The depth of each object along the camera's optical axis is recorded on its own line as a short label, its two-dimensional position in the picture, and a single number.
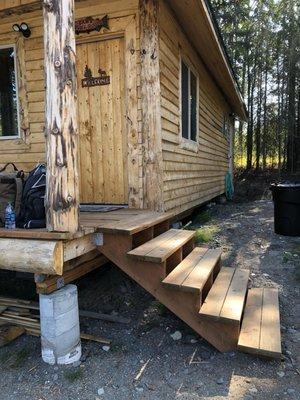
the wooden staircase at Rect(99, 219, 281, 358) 2.87
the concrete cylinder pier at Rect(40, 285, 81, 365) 2.90
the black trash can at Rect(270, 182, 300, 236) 6.16
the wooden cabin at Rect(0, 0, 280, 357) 2.73
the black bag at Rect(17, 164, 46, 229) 3.11
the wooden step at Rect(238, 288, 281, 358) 2.74
